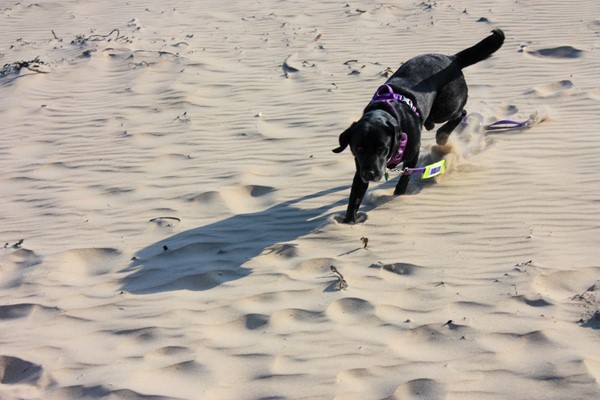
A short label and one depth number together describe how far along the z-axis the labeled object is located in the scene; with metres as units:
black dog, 4.96
